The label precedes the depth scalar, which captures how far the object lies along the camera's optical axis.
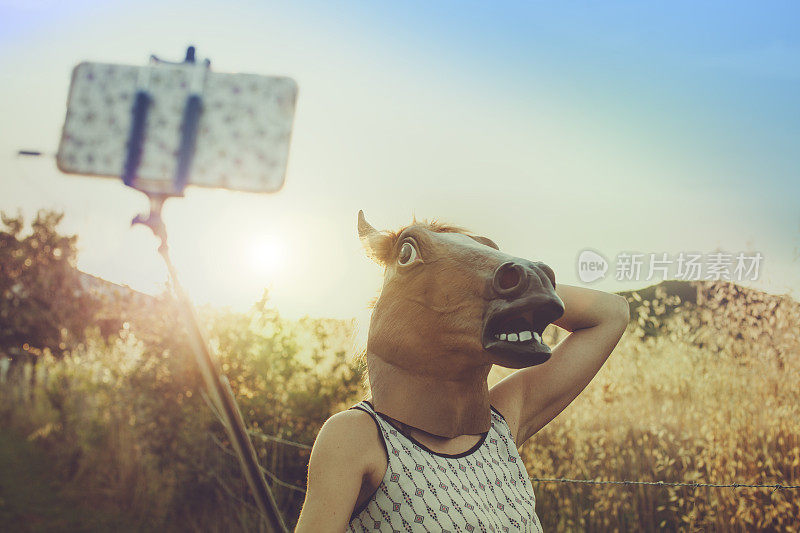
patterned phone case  0.64
